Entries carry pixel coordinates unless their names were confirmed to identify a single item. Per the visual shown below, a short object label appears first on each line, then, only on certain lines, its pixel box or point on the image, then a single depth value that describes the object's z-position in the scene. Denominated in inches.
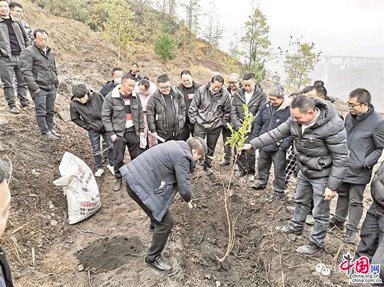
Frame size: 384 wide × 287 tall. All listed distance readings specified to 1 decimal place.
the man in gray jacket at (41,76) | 182.4
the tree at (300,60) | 752.3
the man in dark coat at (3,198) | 42.8
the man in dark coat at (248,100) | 191.5
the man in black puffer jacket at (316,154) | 123.4
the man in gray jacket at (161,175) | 116.2
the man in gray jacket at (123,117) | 173.7
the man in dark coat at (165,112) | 181.2
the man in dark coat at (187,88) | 201.2
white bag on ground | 157.2
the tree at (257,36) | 730.2
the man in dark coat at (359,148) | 132.9
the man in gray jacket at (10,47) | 191.5
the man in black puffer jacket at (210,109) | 193.0
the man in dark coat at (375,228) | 94.0
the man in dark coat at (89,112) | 178.6
